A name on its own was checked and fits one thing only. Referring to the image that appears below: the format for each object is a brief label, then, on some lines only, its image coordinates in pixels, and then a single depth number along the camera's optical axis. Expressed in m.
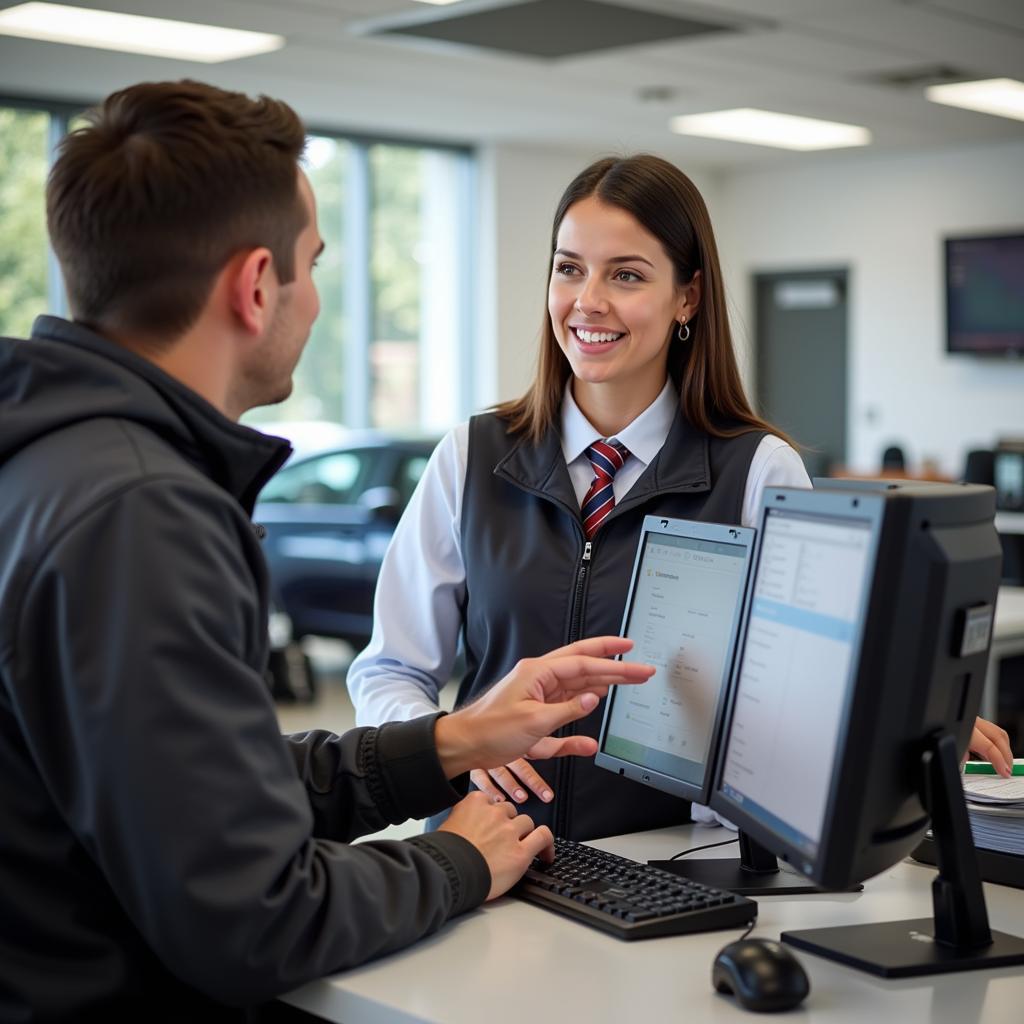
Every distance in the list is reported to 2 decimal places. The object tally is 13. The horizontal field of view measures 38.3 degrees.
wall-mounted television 9.38
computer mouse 1.31
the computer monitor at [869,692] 1.31
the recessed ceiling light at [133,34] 5.92
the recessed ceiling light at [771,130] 8.53
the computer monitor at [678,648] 1.65
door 10.55
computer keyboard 1.53
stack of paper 1.74
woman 2.08
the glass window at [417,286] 9.52
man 1.21
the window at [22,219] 7.71
